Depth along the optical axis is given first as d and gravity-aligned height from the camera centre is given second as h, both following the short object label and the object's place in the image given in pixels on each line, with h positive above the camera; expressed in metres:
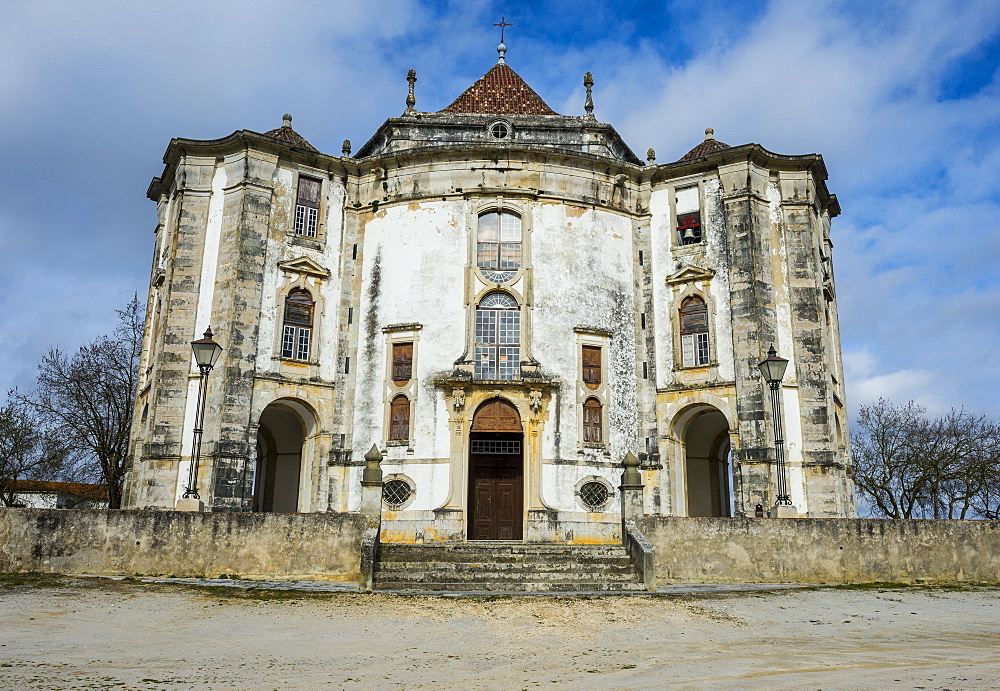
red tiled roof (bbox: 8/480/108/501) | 39.69 +3.20
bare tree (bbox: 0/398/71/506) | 32.31 +3.48
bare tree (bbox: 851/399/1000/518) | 35.12 +3.60
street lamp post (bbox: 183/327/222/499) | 18.69 +4.05
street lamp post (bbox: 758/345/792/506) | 19.17 +3.91
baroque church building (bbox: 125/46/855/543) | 24.11 +6.70
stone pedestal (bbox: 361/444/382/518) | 17.89 +1.22
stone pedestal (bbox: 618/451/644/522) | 18.64 +1.22
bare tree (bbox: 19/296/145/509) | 32.66 +5.30
